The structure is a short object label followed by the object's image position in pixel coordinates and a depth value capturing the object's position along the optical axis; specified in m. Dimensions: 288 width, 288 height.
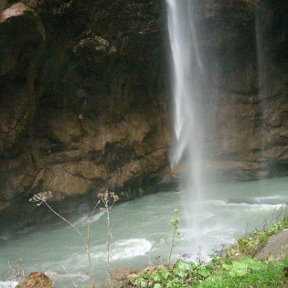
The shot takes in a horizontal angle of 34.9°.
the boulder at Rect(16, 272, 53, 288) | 6.92
